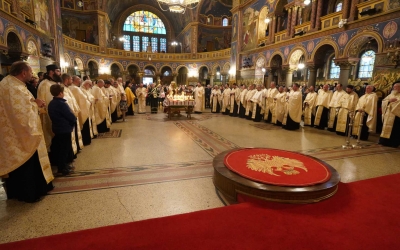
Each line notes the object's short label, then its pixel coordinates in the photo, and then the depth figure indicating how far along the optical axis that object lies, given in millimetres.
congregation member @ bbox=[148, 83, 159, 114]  12258
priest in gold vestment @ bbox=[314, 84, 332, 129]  8258
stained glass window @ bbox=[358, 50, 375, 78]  13348
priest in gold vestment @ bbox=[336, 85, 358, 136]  7230
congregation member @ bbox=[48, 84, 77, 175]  3336
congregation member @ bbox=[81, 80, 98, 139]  5586
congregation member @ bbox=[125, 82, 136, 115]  10828
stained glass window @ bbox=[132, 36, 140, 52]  30559
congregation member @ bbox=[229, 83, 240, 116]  11656
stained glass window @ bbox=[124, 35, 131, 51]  29958
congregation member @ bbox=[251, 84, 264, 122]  9945
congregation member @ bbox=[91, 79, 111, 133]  6566
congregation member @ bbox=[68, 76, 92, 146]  4852
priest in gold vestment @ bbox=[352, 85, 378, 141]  6445
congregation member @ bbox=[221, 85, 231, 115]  12203
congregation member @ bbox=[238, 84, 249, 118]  11000
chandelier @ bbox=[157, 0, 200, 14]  12016
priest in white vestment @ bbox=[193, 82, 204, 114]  12891
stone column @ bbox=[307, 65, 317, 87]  12618
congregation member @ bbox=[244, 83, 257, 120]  10472
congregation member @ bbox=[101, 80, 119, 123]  7590
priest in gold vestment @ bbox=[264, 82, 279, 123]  9387
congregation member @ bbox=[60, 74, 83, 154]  4150
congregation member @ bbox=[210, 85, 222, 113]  13070
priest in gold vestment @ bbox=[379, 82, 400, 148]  5836
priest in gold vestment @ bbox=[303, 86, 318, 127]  8766
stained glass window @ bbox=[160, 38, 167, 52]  31938
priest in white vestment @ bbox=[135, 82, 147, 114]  12094
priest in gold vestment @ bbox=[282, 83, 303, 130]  8251
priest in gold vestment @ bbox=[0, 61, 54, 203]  2631
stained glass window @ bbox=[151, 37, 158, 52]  31533
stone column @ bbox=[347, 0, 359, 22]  9897
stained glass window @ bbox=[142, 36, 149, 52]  31016
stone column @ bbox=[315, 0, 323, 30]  11773
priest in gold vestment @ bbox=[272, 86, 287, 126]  8727
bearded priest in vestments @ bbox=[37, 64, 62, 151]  3820
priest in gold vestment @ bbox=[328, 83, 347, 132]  7570
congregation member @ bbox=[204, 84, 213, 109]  16391
